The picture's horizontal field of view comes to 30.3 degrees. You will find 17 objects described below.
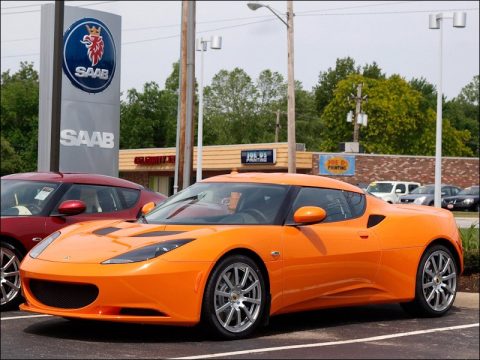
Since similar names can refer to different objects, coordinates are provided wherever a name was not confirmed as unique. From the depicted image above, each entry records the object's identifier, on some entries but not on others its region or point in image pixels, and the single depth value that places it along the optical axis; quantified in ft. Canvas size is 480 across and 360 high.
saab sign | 48.96
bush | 35.27
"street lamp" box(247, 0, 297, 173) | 101.96
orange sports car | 20.52
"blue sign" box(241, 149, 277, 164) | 160.97
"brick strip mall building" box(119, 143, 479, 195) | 163.32
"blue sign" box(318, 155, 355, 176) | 163.43
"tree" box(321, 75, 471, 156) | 254.88
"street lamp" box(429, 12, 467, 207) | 87.40
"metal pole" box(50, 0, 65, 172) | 39.24
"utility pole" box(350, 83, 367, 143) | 195.31
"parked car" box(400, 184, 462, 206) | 128.98
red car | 24.50
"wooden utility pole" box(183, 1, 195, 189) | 64.75
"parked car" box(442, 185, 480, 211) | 143.95
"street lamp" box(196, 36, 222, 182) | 103.55
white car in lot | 139.13
